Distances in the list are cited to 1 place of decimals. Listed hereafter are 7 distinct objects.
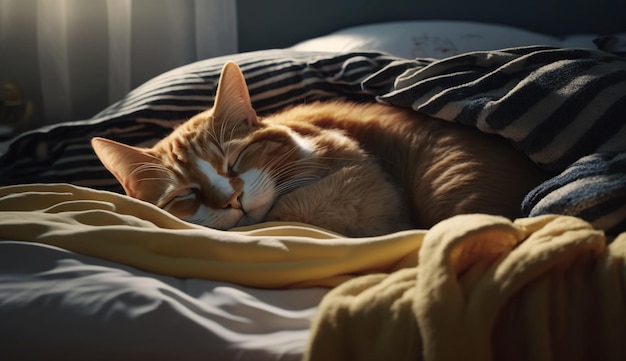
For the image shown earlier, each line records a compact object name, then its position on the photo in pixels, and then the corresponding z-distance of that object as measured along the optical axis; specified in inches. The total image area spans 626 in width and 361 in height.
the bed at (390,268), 22.7
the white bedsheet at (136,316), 23.8
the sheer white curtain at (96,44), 92.5
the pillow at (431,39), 78.7
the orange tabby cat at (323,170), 38.4
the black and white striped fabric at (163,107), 53.6
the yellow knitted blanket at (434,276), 22.1
